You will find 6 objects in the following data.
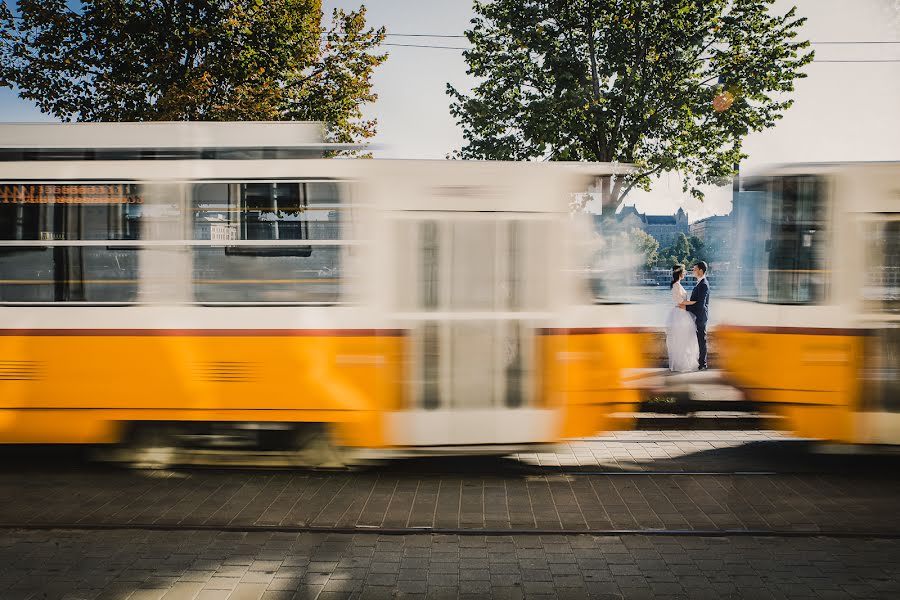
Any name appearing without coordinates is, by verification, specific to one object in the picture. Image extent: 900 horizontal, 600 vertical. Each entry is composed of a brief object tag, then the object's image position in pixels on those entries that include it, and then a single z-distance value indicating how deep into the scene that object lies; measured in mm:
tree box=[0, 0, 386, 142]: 15211
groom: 11211
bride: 11211
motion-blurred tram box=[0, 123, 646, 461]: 6195
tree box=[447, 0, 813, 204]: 14164
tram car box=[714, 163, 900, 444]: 6441
